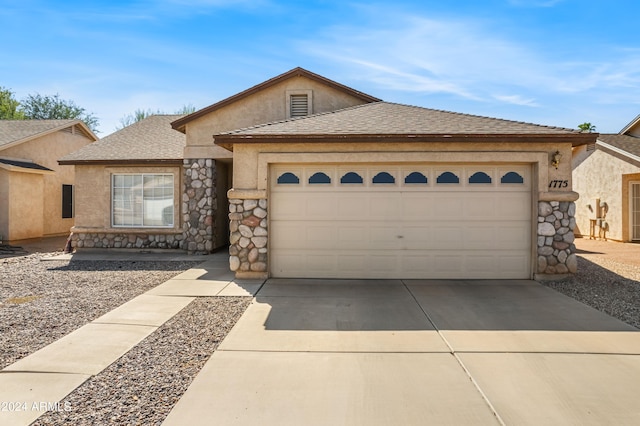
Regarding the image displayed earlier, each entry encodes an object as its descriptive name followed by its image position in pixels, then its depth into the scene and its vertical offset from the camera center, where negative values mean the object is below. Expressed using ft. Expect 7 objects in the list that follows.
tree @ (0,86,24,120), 123.44 +33.45
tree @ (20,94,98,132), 133.49 +35.50
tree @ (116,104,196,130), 129.49 +32.94
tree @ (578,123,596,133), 107.65 +23.38
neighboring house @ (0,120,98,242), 53.36 +4.71
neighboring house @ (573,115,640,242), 52.75 +3.30
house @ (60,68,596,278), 28.40 +0.68
